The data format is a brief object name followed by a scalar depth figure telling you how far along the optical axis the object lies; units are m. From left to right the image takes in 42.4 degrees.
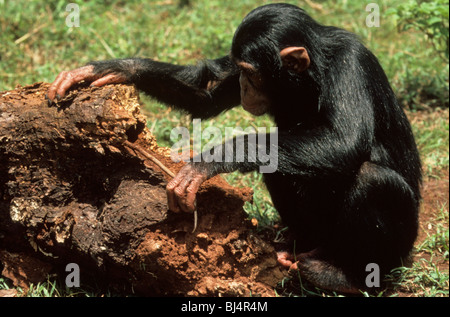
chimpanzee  4.31
